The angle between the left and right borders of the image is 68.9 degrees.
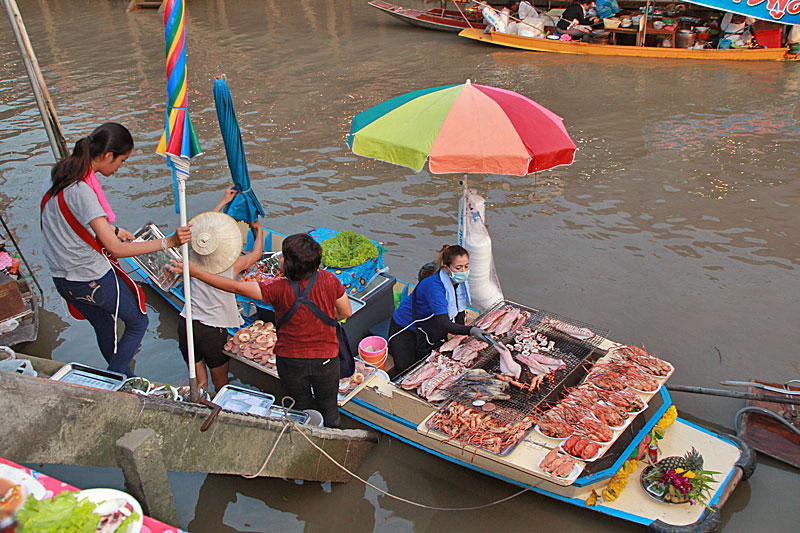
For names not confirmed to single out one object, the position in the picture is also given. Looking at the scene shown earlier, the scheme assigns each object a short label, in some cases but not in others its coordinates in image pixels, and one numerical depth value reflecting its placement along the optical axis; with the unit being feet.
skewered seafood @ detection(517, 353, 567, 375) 16.05
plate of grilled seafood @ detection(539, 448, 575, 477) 13.11
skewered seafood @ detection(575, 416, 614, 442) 13.82
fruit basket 13.64
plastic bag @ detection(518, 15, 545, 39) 60.34
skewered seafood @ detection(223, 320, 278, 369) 17.88
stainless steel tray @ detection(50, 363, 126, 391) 12.71
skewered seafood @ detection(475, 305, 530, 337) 17.66
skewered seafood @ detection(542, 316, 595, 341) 17.28
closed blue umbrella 15.78
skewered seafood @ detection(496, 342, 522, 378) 15.80
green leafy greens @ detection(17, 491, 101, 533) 7.52
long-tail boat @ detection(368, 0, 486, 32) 67.62
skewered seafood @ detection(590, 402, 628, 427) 14.24
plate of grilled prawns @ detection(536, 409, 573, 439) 14.03
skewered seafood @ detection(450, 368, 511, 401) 15.31
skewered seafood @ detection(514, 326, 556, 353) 16.96
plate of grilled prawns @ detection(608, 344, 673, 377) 15.84
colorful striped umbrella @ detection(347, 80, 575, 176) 16.39
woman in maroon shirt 12.33
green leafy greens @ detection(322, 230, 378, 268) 19.41
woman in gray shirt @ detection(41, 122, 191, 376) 13.28
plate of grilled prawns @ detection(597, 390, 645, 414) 14.75
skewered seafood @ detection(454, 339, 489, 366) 16.78
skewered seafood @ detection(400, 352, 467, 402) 15.66
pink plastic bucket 17.92
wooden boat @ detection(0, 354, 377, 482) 9.23
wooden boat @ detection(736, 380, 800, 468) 15.76
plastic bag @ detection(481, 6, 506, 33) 61.16
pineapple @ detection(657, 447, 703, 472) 14.01
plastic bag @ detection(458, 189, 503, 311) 18.94
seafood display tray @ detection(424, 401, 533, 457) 13.80
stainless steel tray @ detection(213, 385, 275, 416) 14.11
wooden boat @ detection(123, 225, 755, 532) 13.50
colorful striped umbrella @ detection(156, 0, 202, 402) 10.12
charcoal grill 15.07
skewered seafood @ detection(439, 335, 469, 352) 17.06
